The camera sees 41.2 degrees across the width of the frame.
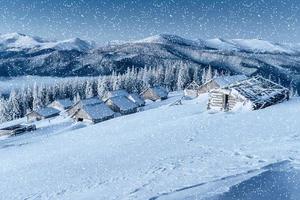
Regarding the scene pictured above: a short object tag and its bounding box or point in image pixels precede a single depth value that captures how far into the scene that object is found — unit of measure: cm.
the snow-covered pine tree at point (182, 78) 14150
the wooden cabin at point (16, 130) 6869
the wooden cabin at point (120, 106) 7894
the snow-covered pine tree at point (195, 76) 14623
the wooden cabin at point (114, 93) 10119
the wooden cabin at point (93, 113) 6875
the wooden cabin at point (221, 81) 6888
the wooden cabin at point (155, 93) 10206
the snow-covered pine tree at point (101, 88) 12775
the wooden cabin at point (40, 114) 9131
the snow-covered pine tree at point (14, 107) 10950
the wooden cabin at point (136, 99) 9309
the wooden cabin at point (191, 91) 8819
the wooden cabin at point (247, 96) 3681
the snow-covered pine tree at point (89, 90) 12660
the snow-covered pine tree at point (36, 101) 11294
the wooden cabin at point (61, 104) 9831
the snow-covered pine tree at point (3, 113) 10555
